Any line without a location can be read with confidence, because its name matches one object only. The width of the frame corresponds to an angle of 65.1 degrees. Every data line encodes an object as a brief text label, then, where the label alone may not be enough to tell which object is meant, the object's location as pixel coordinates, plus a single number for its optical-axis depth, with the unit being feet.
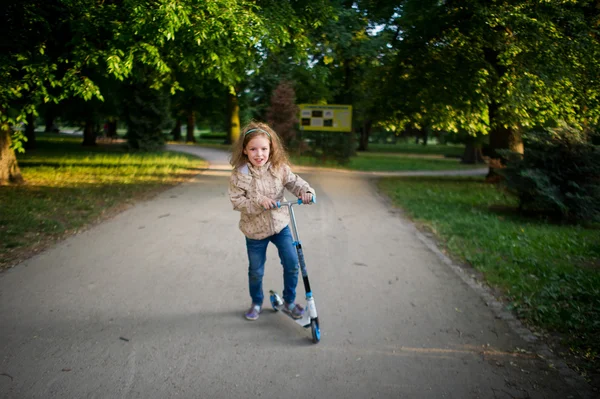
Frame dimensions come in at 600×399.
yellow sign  66.64
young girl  12.66
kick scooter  12.25
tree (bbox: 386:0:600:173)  41.70
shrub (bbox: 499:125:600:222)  27.89
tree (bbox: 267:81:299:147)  65.87
